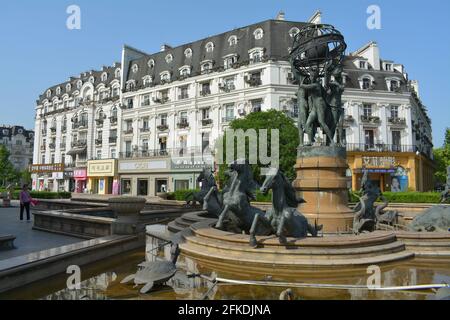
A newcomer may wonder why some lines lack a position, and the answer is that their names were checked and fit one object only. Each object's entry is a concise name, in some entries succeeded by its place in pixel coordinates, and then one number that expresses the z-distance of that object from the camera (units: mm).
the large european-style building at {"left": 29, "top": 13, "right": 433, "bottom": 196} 37062
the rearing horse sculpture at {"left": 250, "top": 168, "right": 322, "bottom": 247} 6801
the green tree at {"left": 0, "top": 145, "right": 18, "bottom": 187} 62500
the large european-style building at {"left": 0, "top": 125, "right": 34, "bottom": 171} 93438
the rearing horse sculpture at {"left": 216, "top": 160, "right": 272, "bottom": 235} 7699
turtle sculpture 4875
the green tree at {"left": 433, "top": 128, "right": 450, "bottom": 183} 44875
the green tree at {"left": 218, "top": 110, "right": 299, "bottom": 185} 27078
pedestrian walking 15266
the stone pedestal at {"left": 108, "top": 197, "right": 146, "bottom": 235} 8831
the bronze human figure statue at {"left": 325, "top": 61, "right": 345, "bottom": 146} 11648
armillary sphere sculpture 11383
